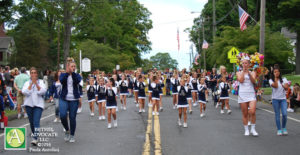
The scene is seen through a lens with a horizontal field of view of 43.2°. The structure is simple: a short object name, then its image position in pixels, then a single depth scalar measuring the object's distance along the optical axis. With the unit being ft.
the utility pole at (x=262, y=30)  66.44
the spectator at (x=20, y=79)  43.01
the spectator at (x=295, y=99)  51.44
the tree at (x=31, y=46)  165.46
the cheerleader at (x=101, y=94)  43.86
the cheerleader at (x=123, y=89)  57.98
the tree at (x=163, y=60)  587.27
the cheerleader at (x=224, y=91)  48.83
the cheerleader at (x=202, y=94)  46.24
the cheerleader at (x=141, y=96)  50.93
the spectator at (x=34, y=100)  27.04
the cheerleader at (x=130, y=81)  73.66
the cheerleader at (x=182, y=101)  36.70
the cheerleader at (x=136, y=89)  57.89
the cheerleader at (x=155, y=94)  46.85
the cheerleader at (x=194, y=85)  57.31
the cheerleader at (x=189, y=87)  42.05
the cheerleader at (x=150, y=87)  50.55
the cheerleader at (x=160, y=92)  52.39
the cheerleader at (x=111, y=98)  36.55
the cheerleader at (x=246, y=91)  30.17
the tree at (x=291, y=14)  96.27
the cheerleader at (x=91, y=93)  48.06
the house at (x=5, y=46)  224.74
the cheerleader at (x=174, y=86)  54.66
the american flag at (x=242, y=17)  81.20
